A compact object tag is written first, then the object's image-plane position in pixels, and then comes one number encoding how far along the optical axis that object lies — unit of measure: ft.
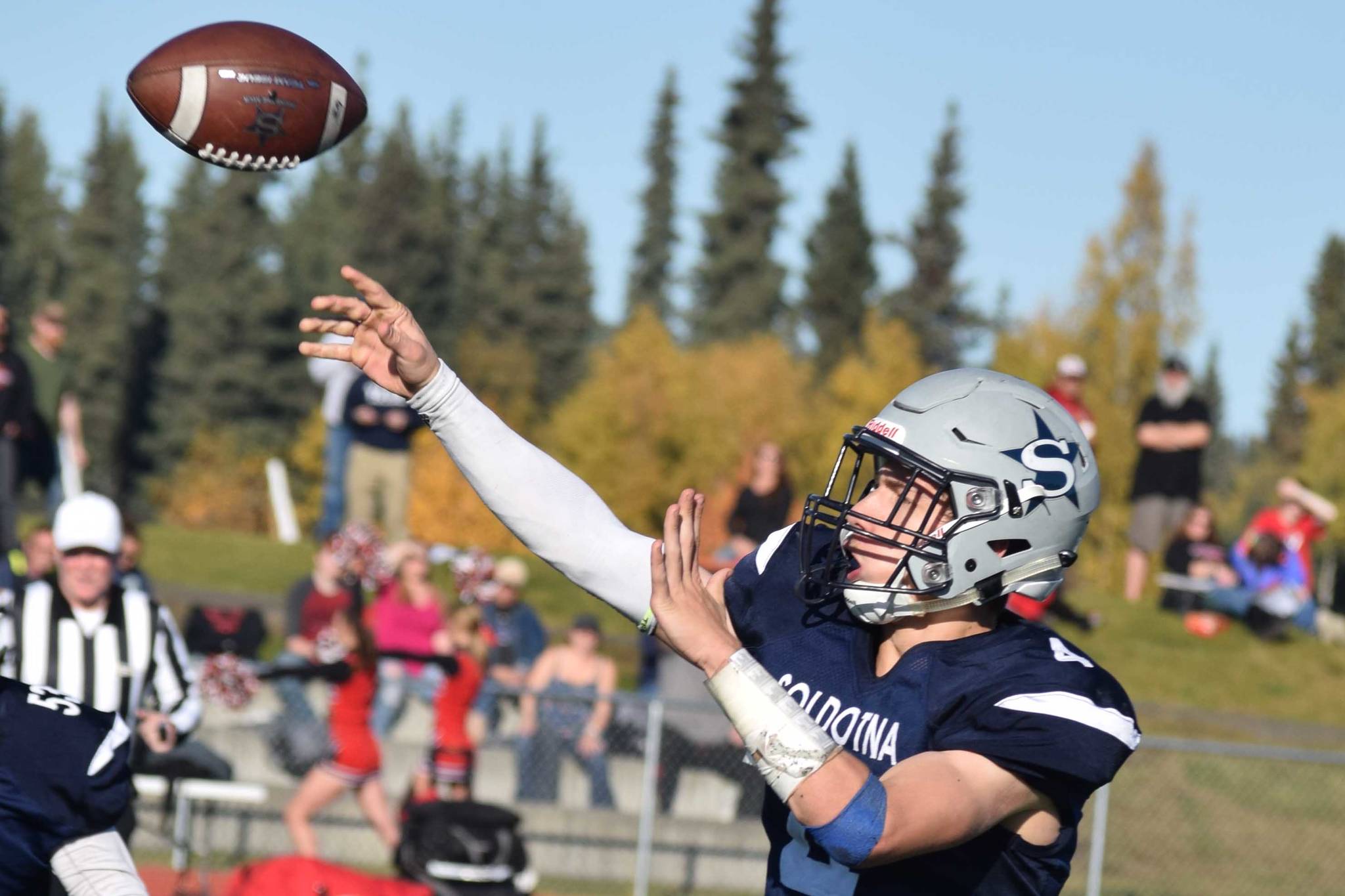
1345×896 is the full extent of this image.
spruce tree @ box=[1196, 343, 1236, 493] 249.96
